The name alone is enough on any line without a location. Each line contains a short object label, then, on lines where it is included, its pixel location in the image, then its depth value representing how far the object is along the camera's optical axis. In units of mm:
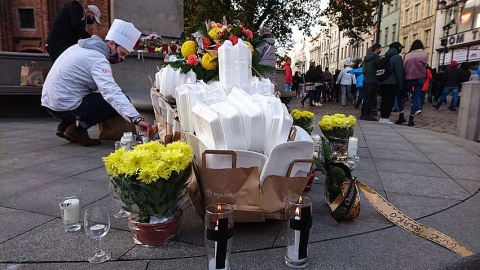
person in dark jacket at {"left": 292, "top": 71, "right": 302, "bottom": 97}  19822
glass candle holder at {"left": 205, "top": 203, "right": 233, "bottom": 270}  1636
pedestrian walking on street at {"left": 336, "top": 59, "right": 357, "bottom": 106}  13938
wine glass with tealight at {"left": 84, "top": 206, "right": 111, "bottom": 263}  1812
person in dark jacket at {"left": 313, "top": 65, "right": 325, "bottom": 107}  13969
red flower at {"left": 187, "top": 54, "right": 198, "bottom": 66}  3340
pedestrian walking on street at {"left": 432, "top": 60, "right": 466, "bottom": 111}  12460
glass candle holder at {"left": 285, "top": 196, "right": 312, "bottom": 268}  1773
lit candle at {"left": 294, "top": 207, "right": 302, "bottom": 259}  1782
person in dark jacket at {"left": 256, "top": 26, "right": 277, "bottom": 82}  5513
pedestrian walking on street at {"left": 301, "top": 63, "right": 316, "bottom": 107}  13742
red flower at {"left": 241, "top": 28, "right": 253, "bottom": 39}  3539
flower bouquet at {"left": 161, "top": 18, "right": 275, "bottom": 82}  3303
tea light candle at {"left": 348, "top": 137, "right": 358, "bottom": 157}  3049
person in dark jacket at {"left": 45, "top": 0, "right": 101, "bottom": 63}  5645
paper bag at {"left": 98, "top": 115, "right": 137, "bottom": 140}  4824
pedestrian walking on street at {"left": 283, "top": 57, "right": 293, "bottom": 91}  14102
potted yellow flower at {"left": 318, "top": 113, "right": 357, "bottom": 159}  3262
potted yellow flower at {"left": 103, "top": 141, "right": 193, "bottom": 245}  1775
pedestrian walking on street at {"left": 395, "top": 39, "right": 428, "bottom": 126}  7832
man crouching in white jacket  3968
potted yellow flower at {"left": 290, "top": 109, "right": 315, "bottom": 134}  3729
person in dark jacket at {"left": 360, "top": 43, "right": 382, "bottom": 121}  8562
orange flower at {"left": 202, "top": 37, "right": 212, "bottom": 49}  3375
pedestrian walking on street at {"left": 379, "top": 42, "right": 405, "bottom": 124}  7758
